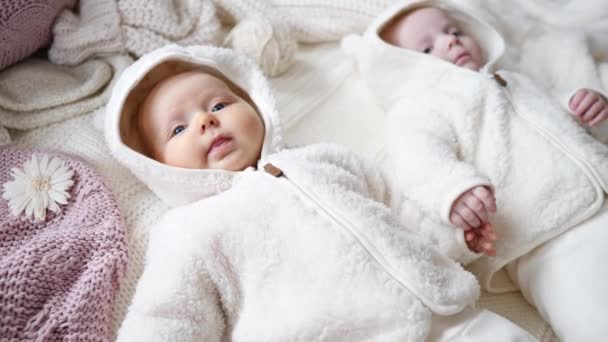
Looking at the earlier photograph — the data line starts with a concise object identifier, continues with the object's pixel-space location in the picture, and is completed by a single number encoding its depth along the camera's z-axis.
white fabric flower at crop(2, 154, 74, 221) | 1.00
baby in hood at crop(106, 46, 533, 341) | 0.86
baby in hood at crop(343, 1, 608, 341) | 0.97
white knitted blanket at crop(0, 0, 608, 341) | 1.12
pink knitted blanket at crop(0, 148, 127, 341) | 0.86
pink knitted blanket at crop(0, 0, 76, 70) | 1.15
